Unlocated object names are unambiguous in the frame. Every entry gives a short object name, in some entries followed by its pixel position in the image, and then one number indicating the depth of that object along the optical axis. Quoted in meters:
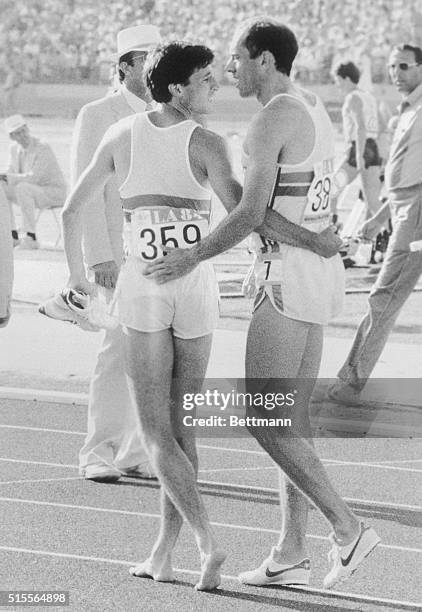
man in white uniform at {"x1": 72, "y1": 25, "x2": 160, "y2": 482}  10.87
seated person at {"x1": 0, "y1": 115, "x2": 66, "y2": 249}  29.12
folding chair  30.07
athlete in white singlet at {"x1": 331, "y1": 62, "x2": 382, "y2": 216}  26.78
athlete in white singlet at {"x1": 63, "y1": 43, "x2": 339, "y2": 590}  8.14
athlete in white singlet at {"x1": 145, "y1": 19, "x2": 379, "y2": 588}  8.01
